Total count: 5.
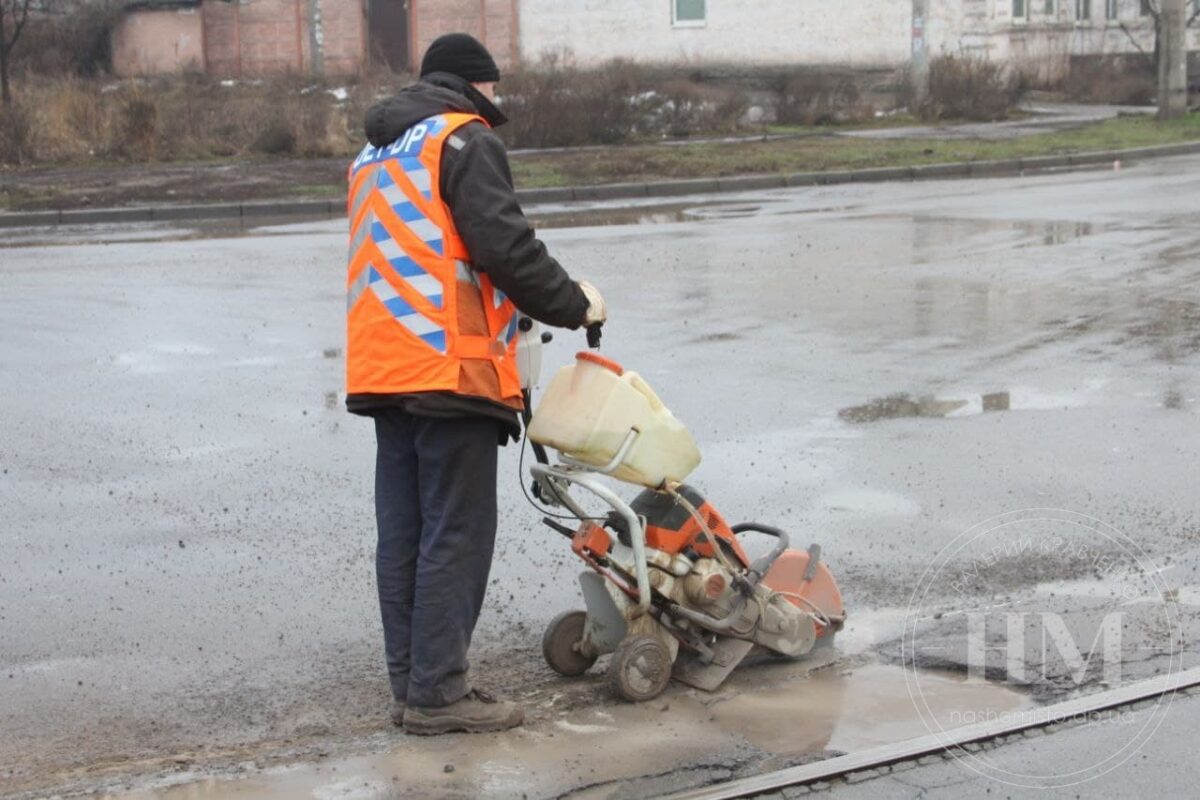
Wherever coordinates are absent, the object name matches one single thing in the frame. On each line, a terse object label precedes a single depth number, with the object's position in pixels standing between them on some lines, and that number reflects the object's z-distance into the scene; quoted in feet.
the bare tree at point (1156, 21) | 119.03
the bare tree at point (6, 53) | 92.00
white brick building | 156.04
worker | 15.48
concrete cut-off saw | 16.38
